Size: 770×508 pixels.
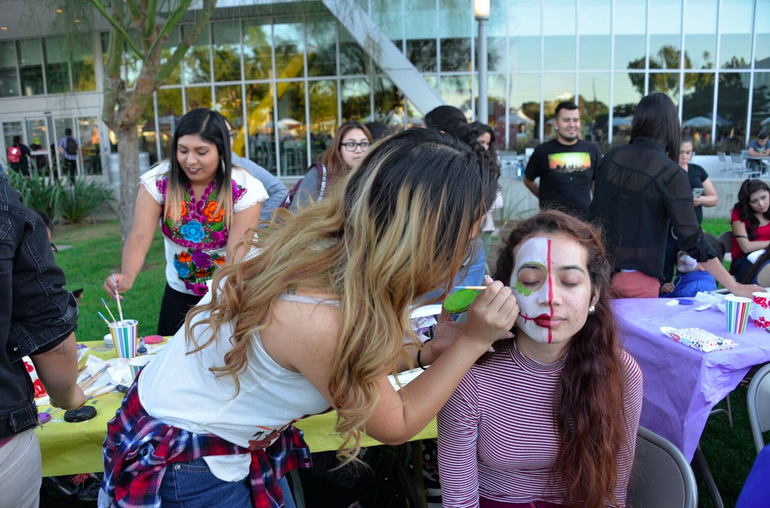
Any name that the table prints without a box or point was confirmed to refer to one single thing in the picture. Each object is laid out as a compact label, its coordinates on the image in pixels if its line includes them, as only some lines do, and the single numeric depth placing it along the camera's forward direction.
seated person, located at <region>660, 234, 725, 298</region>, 3.74
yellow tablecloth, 1.73
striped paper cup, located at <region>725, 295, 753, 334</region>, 2.38
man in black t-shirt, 5.03
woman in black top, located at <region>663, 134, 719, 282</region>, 4.12
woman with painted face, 1.58
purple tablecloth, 2.17
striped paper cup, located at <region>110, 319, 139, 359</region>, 2.14
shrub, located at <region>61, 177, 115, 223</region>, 10.84
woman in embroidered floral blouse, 2.57
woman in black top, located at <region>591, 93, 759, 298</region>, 2.98
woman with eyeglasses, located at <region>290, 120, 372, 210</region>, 3.35
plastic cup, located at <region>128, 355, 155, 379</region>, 2.02
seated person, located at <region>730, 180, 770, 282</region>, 4.59
